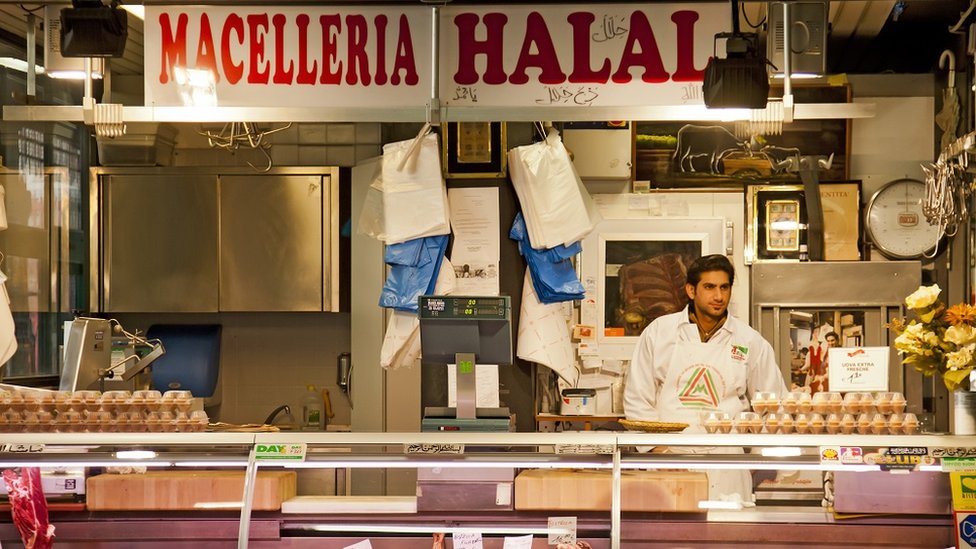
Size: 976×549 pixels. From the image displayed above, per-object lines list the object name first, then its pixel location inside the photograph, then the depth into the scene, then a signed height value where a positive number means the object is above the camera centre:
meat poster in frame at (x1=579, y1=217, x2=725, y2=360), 6.54 +0.02
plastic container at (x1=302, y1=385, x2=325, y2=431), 6.92 -0.91
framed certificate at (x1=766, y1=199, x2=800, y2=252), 6.43 +0.29
